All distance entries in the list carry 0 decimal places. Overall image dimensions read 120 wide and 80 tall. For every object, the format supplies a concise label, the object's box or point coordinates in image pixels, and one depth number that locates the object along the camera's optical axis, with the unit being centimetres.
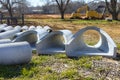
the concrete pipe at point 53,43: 447
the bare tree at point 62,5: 2083
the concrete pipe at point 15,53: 343
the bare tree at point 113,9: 1790
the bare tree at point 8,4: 1722
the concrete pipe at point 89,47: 414
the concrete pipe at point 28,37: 496
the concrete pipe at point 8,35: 525
